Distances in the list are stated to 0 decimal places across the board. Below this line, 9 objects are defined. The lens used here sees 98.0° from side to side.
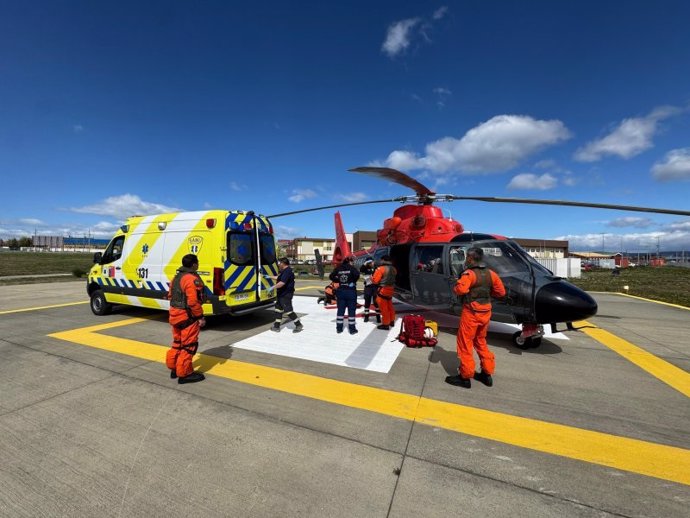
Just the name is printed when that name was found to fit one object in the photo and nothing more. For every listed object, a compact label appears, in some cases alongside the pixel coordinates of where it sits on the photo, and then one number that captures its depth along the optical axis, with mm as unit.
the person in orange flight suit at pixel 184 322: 3857
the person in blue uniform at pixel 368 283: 7808
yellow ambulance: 5984
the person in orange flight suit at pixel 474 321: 3830
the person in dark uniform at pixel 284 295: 6219
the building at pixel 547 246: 73281
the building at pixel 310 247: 82688
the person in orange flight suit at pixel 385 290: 6469
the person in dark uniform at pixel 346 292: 6242
